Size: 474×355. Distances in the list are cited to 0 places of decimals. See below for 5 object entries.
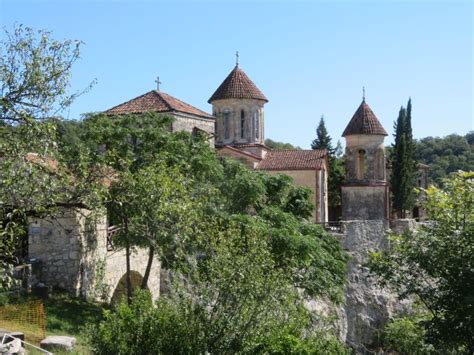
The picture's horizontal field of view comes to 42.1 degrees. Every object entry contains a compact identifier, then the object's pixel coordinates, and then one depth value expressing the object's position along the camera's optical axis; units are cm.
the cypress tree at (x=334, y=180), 4172
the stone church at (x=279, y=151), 2522
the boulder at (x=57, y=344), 1101
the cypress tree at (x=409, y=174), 3944
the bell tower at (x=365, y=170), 3177
